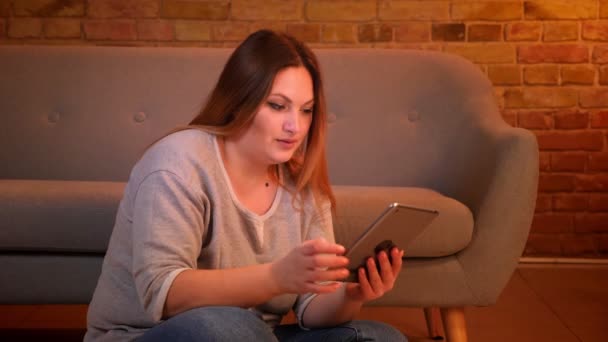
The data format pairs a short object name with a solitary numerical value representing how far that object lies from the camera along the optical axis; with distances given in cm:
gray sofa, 317
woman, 198
